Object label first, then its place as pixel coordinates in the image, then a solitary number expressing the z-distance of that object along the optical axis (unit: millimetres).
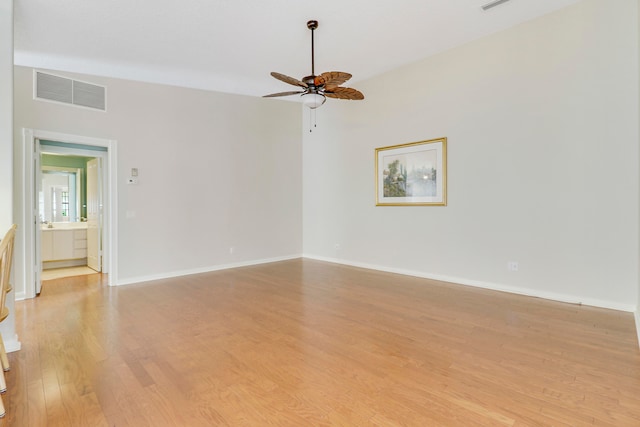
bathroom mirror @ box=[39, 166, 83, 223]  6793
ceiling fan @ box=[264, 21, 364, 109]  3422
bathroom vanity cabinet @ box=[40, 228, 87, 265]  6168
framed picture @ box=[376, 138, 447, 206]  4988
